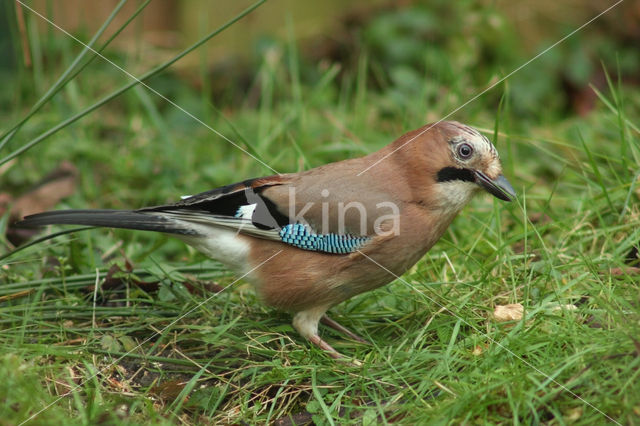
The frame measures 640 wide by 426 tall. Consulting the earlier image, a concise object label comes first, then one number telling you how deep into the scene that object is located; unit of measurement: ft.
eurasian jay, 21.71
